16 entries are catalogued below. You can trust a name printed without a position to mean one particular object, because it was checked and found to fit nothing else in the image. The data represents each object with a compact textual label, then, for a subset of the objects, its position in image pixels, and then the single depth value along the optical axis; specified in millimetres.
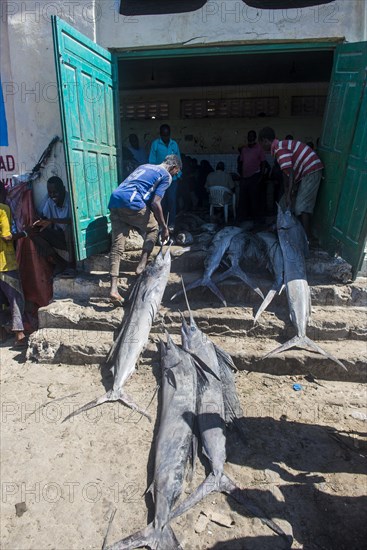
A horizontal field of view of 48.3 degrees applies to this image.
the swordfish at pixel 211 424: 2754
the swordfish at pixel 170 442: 2520
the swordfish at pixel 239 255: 4803
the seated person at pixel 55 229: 5461
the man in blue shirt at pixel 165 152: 6402
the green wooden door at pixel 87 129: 4645
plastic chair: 7645
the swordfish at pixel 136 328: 3818
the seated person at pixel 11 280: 5230
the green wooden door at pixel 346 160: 4484
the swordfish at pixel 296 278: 4270
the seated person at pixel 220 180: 7883
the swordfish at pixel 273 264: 4570
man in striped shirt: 5480
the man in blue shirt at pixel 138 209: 4848
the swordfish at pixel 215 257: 4801
